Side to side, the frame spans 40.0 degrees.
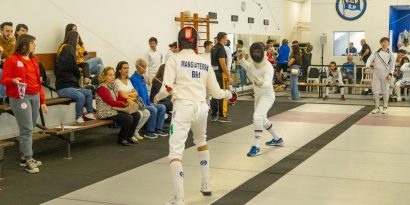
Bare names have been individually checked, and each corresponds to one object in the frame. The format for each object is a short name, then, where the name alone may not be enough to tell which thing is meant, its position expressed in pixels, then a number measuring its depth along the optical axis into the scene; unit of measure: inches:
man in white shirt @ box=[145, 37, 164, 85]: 508.3
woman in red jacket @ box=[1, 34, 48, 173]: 259.8
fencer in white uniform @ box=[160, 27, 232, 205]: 207.6
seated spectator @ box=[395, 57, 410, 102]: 596.7
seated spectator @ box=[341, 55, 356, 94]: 709.3
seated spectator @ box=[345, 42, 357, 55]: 798.5
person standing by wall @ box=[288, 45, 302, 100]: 633.6
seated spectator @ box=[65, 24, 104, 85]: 395.8
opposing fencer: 309.7
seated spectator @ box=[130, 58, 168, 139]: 369.4
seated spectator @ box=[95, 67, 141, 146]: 341.7
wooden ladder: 589.9
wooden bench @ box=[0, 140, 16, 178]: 249.6
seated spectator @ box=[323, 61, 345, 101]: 642.8
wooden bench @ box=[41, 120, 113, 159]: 298.8
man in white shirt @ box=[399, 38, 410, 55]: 800.6
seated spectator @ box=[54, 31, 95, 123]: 367.9
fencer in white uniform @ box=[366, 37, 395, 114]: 480.4
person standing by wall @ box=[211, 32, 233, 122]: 445.1
